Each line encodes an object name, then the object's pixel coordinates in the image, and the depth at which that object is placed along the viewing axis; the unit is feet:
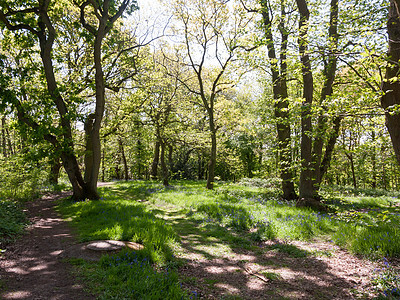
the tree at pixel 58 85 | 32.24
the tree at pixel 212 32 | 46.52
